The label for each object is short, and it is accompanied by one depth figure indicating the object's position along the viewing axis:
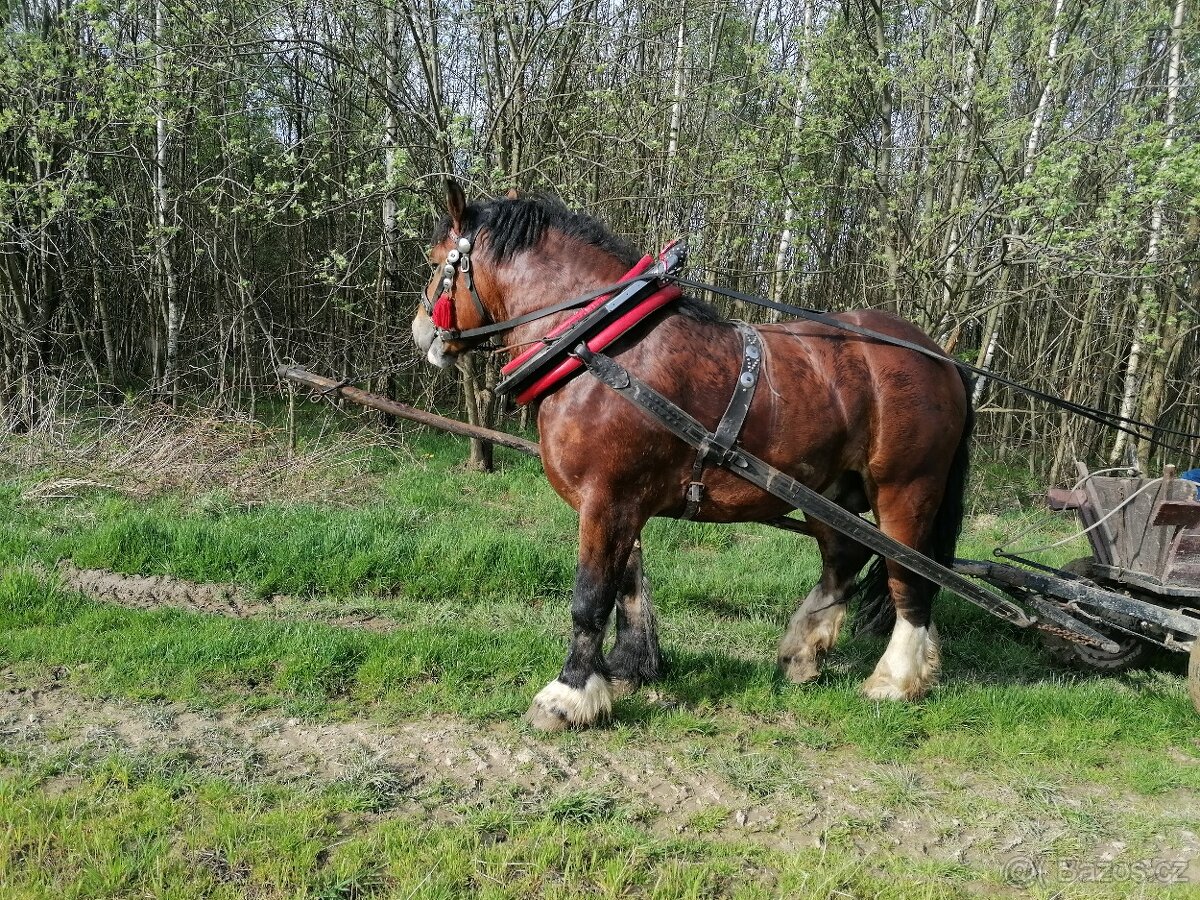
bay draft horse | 3.20
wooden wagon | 3.89
